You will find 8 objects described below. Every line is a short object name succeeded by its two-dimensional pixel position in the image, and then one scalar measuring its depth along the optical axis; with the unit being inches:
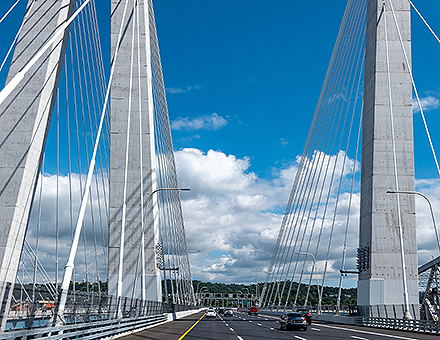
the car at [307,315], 1468.5
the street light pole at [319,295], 1908.6
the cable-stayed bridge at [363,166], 1208.2
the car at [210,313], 2054.6
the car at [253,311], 3004.9
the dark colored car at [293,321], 1050.5
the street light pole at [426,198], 1100.3
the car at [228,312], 2559.5
